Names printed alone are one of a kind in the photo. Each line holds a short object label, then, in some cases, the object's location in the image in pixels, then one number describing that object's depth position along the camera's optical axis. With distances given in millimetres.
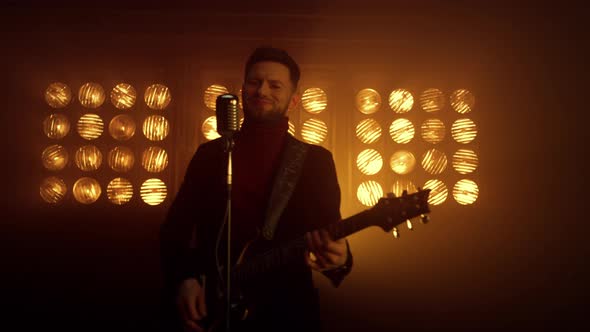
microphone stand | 1356
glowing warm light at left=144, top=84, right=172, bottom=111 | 2723
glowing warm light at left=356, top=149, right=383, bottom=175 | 2723
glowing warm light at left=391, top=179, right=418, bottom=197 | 2717
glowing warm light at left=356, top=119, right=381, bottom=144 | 2766
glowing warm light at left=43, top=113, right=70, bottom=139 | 2668
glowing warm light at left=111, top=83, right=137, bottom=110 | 2705
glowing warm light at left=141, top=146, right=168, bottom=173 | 2678
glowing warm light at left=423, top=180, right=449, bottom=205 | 2721
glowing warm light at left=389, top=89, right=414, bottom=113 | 2791
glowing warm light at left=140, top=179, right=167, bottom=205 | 2660
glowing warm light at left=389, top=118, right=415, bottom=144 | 2760
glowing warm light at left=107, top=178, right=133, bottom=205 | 2652
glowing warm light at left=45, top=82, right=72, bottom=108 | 2684
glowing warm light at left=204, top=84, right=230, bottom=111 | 2717
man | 1588
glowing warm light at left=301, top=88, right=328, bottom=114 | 2744
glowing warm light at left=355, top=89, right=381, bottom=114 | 2799
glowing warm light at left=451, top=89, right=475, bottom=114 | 2785
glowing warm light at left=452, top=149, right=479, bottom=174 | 2740
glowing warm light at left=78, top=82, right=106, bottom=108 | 2693
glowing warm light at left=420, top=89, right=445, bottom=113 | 2779
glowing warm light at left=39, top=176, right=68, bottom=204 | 2631
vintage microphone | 1364
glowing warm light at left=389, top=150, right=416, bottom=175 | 2738
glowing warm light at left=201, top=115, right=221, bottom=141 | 2670
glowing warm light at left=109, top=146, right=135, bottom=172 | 2662
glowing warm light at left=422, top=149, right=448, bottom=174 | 2729
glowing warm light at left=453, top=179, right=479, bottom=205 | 2734
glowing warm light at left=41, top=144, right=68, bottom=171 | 2646
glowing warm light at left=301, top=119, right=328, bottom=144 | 2715
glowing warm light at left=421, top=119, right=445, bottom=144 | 2756
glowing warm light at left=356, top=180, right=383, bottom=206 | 2686
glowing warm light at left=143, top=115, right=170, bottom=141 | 2701
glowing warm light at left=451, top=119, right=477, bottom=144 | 2760
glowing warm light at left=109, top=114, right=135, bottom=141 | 2691
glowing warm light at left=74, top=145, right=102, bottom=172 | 2652
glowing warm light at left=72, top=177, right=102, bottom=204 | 2646
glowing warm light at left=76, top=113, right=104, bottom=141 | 2664
